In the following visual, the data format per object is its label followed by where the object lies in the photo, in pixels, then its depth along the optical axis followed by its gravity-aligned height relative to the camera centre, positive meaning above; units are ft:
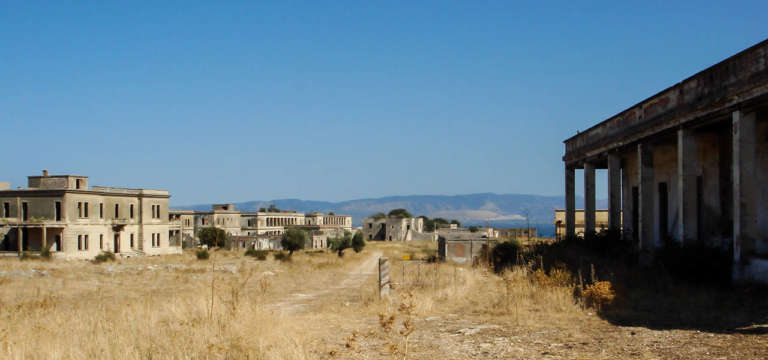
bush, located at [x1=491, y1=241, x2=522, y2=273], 76.89 -7.95
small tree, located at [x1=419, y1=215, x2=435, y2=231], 450.25 -25.12
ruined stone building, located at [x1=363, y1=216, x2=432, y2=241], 366.43 -22.06
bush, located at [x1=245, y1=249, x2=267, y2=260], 158.59 -16.45
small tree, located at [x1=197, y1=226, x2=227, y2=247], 235.93 -16.31
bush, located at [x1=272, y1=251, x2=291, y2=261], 151.64 -15.70
